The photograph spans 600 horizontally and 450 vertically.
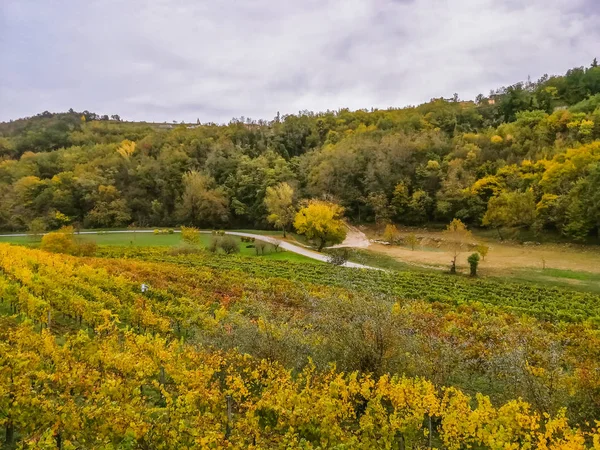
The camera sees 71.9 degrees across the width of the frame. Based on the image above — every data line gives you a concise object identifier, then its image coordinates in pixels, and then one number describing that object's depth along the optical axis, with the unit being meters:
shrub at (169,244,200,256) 47.55
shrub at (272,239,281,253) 52.41
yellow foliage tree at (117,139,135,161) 91.88
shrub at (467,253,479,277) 36.94
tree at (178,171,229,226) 74.31
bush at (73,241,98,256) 42.62
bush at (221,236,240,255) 51.00
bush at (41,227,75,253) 41.53
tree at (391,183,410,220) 64.81
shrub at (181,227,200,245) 52.16
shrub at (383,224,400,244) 54.06
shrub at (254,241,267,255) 50.97
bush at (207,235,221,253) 51.32
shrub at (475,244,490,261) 40.04
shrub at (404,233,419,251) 51.32
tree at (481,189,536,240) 49.84
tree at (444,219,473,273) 45.59
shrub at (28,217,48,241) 57.12
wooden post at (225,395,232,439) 8.96
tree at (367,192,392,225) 65.06
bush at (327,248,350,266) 39.16
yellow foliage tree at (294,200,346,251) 50.03
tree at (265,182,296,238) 63.06
